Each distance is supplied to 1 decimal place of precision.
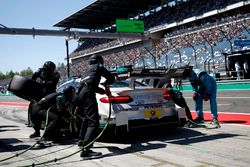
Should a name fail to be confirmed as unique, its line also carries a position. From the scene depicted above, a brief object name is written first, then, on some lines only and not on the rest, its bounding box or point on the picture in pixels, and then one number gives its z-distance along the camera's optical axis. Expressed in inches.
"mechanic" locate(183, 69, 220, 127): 223.8
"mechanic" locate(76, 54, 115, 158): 158.2
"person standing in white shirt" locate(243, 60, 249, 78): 625.2
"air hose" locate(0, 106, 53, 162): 152.3
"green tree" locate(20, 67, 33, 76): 4352.3
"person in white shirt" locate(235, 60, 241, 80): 623.1
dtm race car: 173.3
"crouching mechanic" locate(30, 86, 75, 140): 191.7
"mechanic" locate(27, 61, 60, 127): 203.1
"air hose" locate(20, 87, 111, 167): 146.1
